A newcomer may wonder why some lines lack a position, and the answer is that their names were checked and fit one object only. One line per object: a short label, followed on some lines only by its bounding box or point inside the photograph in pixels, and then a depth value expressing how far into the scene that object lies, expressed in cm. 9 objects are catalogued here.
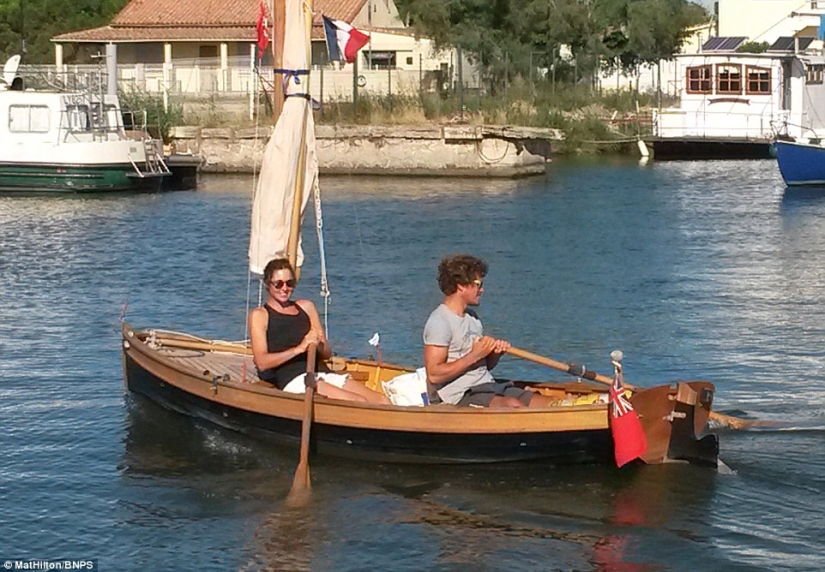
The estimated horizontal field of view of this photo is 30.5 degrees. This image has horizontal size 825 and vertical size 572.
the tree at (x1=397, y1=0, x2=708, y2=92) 5638
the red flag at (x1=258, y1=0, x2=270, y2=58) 1454
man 1153
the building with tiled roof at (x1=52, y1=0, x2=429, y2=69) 5597
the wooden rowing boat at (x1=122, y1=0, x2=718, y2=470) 1139
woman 1224
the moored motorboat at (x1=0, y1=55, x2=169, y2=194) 3681
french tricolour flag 1411
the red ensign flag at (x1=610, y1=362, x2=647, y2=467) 1108
